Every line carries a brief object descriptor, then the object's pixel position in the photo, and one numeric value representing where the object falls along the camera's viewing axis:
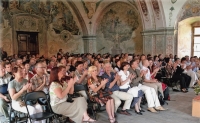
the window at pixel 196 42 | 11.78
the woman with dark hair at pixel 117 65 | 6.39
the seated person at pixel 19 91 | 3.84
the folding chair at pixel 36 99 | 3.56
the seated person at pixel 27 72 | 4.89
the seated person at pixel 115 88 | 4.80
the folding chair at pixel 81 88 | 4.61
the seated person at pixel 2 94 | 4.25
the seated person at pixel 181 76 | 7.52
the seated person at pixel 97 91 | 4.42
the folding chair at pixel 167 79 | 7.63
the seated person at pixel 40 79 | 4.34
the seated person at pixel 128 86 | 5.03
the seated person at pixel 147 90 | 5.22
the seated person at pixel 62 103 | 3.77
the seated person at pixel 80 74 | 5.06
